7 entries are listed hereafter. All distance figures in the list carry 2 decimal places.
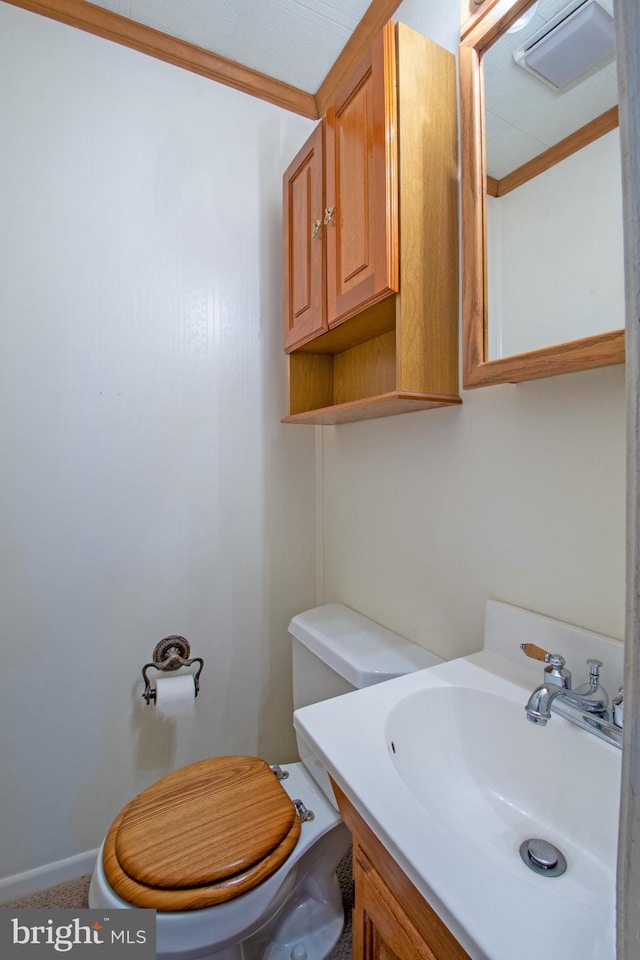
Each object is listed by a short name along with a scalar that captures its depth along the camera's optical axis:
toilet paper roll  1.29
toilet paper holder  1.34
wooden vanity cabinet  0.47
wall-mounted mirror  0.70
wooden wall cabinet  0.93
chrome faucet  0.63
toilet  0.80
